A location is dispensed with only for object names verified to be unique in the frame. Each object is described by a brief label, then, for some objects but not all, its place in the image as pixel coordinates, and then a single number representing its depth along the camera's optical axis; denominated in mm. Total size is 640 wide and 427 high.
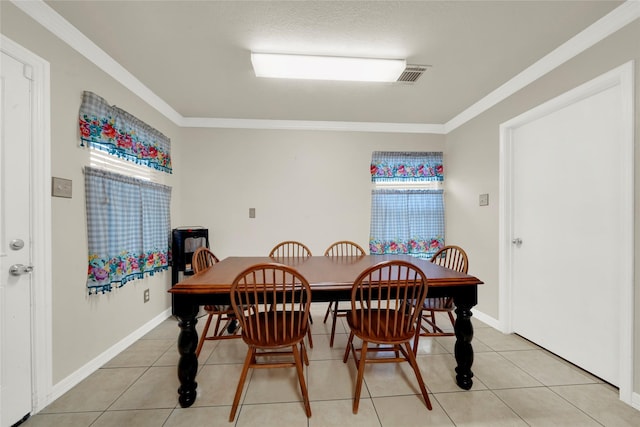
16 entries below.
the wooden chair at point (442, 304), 2010
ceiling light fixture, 1928
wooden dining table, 1481
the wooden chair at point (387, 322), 1458
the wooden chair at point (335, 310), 2246
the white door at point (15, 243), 1331
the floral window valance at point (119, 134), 1836
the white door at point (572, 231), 1714
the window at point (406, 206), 3420
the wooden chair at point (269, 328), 1396
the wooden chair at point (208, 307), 1928
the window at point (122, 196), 1858
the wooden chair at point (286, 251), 3255
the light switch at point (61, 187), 1587
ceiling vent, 2127
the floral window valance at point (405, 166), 3428
